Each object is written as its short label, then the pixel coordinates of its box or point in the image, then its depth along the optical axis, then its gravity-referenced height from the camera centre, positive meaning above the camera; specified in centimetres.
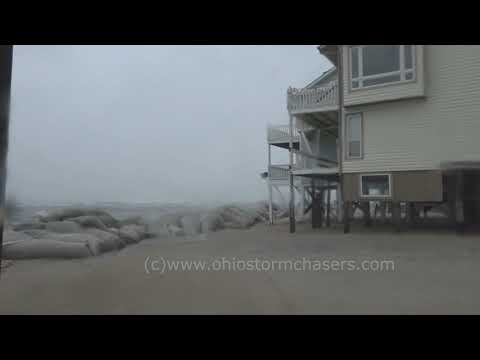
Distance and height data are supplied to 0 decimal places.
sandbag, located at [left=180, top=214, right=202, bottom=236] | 1223 -113
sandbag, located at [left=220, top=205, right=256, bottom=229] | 1459 -104
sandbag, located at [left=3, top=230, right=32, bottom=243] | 686 -91
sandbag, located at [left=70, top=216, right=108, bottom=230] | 903 -77
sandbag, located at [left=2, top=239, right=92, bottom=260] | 620 -105
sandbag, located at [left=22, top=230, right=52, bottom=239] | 735 -91
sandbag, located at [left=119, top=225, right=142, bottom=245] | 913 -113
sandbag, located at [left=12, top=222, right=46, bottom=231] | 829 -83
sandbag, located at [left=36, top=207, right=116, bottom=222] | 944 -58
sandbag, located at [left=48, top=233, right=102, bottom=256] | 693 -95
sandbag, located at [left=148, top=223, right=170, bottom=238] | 1093 -121
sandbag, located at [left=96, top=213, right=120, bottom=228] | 991 -81
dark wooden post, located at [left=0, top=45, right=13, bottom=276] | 312 +80
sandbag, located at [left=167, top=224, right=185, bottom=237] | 1155 -127
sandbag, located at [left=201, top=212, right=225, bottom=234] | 1309 -114
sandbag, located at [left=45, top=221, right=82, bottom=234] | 832 -85
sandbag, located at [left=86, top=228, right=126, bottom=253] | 754 -109
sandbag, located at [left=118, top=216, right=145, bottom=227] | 1074 -89
